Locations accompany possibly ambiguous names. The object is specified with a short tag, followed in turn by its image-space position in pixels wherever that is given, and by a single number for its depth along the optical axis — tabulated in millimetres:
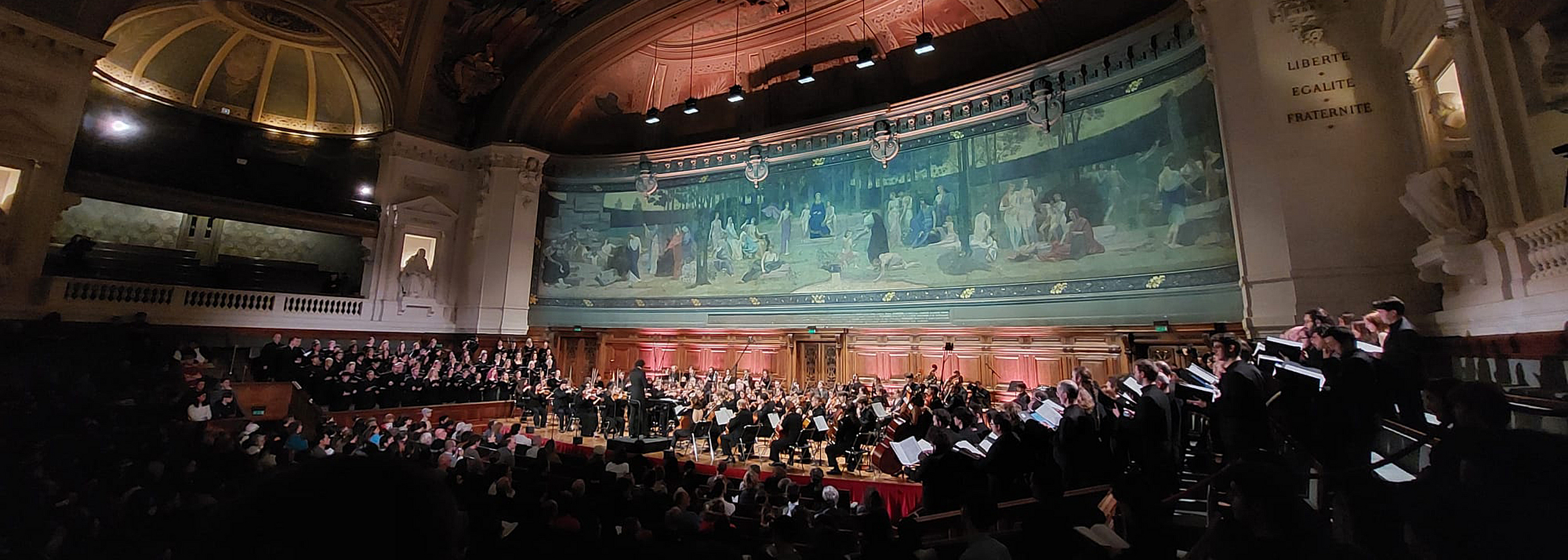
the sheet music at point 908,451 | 5848
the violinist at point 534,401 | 13477
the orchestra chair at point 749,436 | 10133
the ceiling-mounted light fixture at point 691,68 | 18391
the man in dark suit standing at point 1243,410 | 4480
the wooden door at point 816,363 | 15656
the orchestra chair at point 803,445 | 10141
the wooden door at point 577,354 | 19156
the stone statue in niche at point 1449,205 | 6098
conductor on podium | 11704
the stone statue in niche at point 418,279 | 17688
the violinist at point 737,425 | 10094
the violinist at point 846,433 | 9461
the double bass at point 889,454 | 8648
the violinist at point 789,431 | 9578
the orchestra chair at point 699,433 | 11055
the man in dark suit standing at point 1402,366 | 4094
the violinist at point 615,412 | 12297
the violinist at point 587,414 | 12219
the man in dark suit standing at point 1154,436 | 4910
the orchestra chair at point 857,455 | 9719
